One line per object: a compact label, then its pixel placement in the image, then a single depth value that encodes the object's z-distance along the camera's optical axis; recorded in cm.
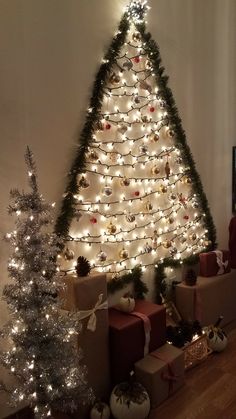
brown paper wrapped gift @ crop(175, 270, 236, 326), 305
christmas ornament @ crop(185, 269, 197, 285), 309
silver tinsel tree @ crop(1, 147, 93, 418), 180
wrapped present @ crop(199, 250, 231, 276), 325
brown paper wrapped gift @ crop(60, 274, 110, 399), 216
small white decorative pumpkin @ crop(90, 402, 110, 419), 215
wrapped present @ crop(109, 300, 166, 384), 233
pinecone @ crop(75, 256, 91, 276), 228
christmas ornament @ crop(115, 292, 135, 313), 251
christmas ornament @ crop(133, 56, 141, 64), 285
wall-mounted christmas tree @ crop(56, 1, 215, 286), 253
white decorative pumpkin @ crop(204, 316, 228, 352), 287
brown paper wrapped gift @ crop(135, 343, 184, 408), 229
